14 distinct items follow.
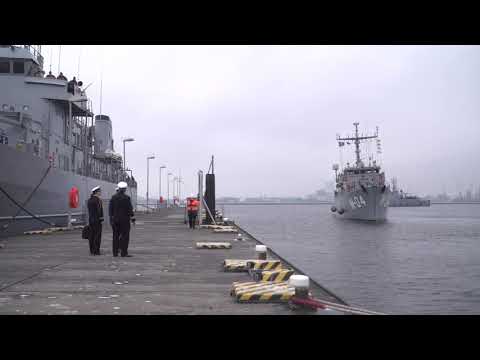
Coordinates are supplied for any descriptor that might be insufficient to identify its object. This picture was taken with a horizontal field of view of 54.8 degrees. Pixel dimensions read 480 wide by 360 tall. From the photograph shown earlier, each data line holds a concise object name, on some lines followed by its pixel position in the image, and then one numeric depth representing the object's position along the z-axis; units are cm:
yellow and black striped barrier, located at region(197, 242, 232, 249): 1503
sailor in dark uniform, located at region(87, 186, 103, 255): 1257
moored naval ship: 1955
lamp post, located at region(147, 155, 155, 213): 7500
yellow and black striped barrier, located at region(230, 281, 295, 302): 649
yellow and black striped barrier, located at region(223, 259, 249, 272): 997
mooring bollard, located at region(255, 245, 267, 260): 1022
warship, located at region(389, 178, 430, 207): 19060
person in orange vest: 2615
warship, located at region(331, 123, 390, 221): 6556
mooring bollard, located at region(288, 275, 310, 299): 611
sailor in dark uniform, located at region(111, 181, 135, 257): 1205
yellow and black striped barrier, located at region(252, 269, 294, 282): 840
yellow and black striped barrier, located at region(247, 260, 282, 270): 960
